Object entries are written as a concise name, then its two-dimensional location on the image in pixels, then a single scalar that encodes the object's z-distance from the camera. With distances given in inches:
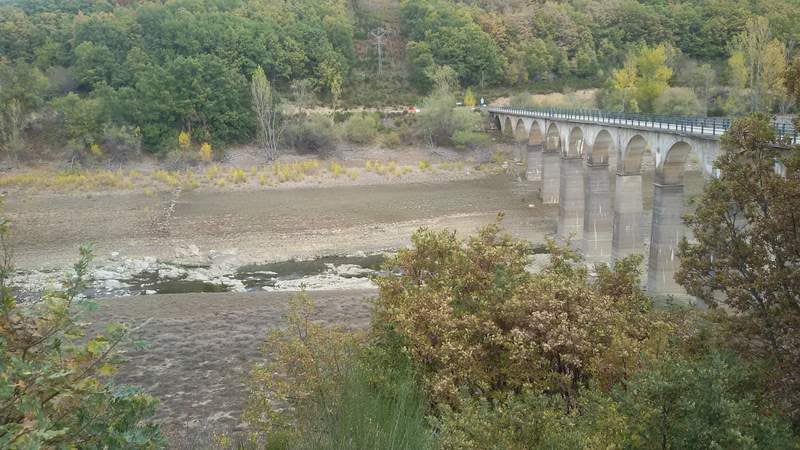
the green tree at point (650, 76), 3171.8
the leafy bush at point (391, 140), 3074.8
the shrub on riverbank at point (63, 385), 232.4
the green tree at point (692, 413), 361.1
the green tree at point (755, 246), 466.3
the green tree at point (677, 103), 2989.7
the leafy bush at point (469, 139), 2960.1
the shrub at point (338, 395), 361.1
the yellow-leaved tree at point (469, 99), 3580.2
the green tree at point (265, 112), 2906.0
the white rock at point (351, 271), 1384.1
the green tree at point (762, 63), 2689.5
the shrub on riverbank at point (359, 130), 3061.0
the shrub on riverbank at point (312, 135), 2933.1
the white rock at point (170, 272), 1389.0
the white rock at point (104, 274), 1347.2
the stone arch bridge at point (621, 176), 1225.4
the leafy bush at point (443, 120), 3034.0
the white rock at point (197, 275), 1370.6
